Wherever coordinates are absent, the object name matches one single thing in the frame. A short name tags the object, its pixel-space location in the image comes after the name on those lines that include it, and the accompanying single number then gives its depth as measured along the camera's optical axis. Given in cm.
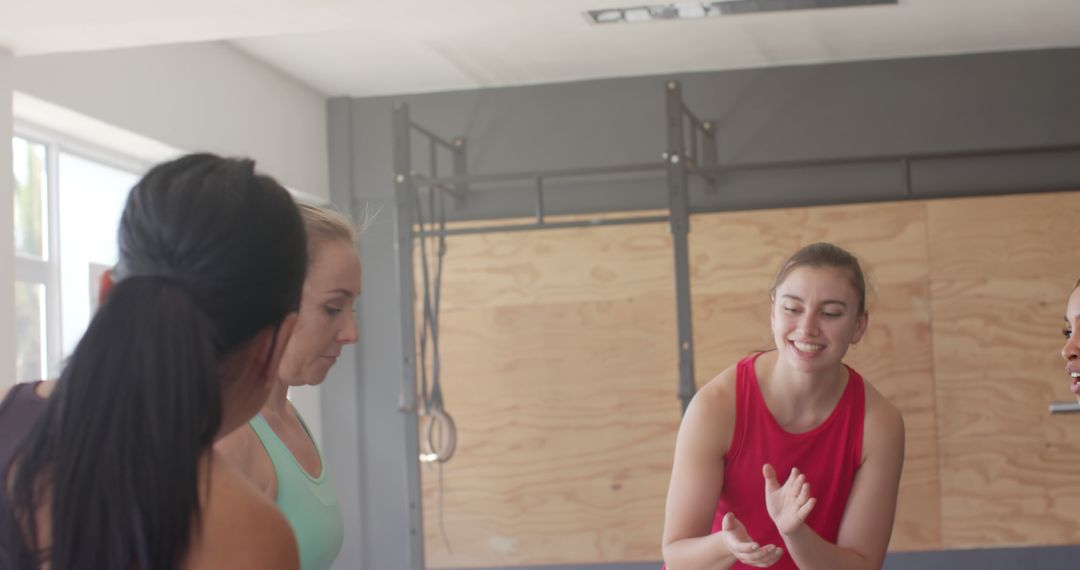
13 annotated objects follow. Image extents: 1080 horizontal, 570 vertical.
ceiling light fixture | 452
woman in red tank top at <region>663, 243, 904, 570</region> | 224
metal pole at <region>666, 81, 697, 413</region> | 438
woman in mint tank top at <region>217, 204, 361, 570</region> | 150
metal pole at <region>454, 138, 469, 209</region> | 582
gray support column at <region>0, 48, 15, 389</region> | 333
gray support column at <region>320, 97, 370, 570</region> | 595
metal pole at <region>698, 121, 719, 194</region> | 559
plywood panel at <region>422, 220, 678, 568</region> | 563
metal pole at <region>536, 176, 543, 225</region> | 477
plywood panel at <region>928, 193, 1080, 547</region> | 538
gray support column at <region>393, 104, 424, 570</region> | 469
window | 410
